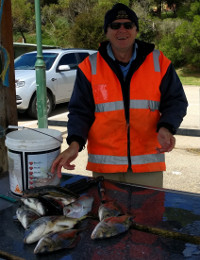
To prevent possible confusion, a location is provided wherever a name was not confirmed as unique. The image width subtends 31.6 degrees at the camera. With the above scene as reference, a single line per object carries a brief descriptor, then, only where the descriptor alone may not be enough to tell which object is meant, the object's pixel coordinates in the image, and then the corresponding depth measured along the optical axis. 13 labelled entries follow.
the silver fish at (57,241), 1.47
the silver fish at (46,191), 1.87
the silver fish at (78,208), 1.80
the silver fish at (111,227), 1.58
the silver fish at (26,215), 1.70
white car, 9.36
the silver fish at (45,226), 1.56
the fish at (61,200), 1.87
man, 2.47
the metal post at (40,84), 7.26
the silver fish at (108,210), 1.74
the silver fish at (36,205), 1.78
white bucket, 2.04
